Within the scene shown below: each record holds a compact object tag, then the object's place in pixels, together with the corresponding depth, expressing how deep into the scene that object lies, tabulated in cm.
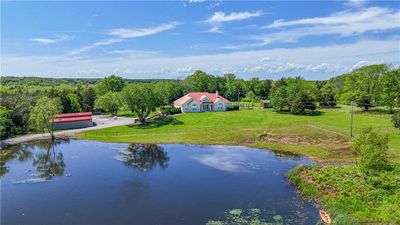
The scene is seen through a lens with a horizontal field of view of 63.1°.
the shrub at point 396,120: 5202
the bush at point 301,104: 7475
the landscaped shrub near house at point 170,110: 8138
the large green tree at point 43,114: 5709
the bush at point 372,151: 3004
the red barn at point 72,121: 6687
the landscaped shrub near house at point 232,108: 8712
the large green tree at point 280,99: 7806
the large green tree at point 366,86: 7762
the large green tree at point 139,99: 6931
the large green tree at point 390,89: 7120
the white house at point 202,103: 8550
